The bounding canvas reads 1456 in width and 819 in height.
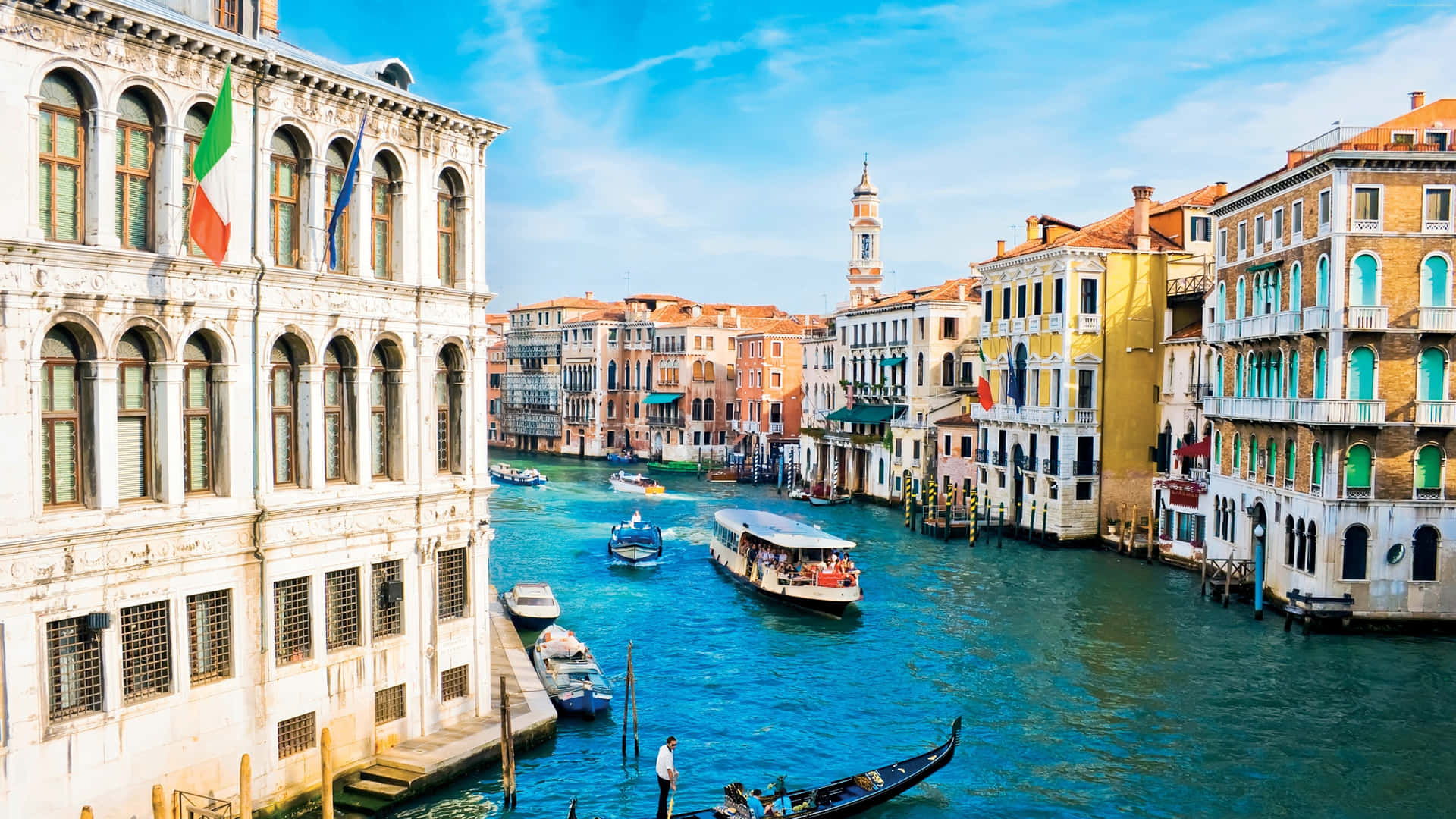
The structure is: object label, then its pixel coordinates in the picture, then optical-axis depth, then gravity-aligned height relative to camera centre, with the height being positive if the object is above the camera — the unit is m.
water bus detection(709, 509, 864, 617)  29.55 -4.88
